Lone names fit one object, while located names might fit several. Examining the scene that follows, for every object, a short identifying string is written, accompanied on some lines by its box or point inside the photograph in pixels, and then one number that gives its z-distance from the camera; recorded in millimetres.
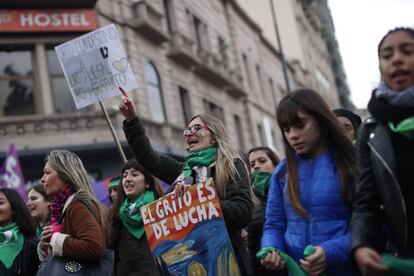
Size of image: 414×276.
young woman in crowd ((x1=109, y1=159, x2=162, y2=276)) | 4008
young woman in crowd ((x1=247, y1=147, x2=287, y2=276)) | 3834
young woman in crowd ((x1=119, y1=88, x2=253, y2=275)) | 3168
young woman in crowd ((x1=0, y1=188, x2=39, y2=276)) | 3871
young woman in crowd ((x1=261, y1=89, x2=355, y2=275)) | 2416
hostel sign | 13875
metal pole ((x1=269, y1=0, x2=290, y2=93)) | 19491
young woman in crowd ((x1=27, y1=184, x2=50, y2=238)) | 4949
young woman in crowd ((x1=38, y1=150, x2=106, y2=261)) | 3281
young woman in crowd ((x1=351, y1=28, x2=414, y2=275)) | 2053
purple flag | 9297
